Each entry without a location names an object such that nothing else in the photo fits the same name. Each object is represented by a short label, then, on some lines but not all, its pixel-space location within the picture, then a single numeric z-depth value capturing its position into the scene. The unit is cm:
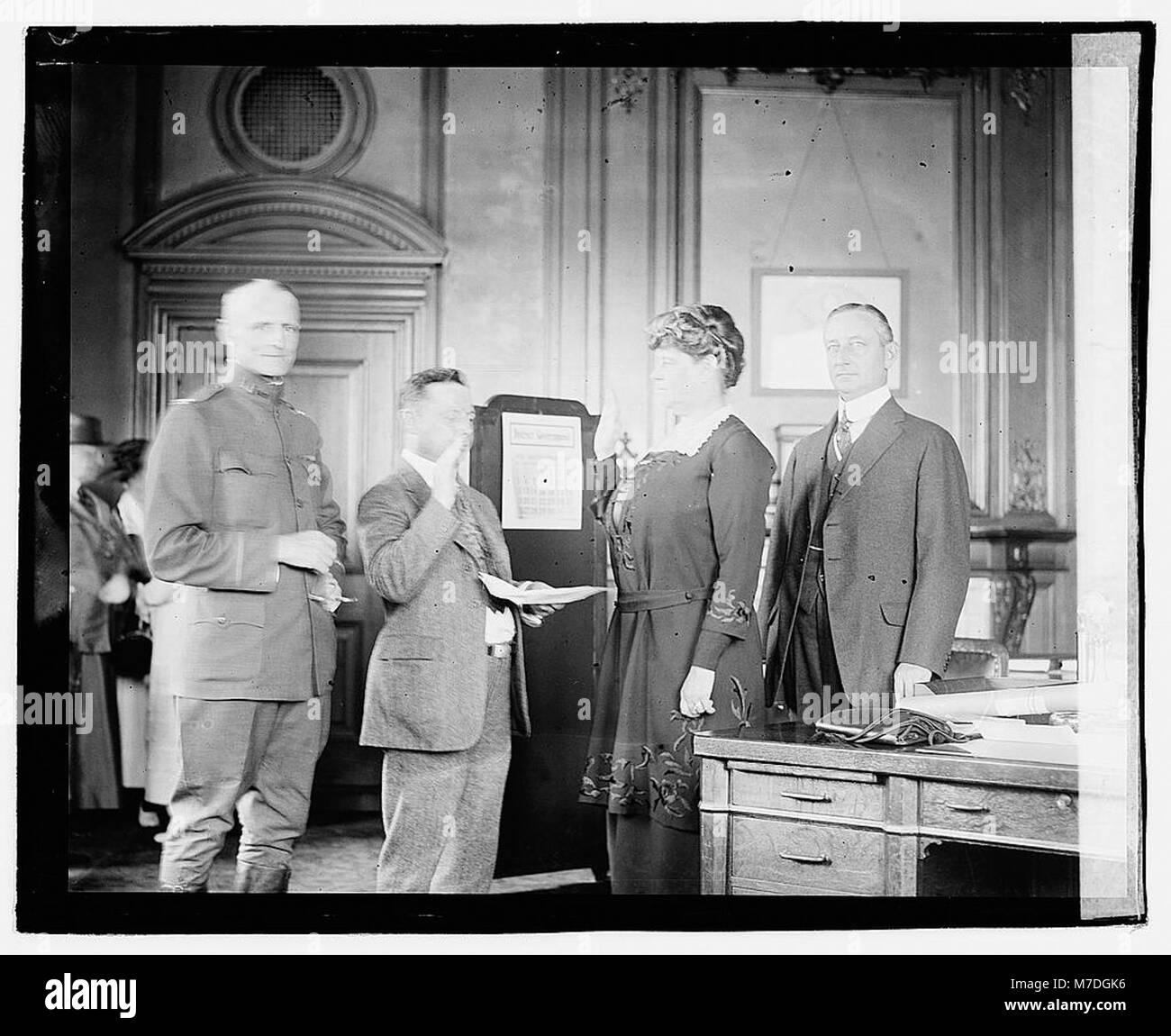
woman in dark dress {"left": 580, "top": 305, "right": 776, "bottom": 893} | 311
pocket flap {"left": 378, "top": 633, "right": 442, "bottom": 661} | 312
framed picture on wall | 317
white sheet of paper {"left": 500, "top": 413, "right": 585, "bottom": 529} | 315
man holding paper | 312
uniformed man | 310
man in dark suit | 312
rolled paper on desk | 304
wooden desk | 277
